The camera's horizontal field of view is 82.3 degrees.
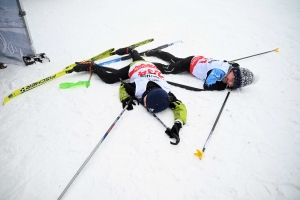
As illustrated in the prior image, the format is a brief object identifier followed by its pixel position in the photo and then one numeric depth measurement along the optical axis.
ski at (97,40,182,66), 4.52
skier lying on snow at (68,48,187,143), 2.79
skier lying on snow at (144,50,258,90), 3.43
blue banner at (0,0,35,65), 4.13
